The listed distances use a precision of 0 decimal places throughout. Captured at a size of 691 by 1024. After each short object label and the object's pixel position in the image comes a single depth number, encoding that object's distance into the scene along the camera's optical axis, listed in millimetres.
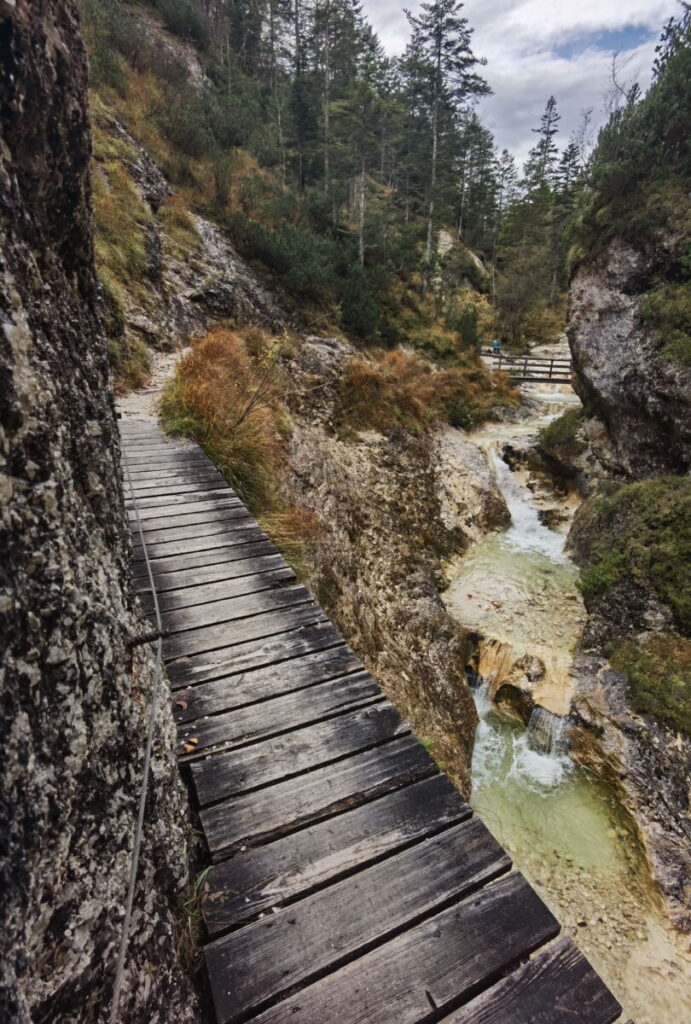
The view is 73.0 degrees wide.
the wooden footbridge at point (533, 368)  19516
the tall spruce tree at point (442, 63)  20766
